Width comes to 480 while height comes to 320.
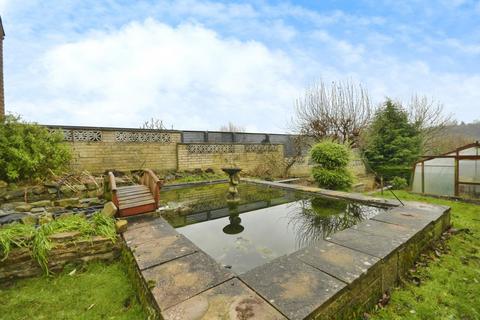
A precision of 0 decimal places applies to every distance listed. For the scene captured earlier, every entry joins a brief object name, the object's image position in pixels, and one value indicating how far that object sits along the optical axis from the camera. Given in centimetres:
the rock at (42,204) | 401
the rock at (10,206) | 373
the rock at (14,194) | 445
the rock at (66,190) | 520
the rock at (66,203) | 408
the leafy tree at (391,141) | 1233
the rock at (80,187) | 546
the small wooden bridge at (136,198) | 324
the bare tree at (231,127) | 3178
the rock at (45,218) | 276
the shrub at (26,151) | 489
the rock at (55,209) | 371
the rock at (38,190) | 484
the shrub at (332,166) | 728
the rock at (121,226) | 276
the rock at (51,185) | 506
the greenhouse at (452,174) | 633
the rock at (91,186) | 572
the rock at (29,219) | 277
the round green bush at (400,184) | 991
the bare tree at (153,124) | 1598
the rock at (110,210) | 301
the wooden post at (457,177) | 657
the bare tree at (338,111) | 1257
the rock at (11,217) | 292
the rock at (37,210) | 359
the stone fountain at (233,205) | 343
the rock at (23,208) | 368
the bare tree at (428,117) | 1533
